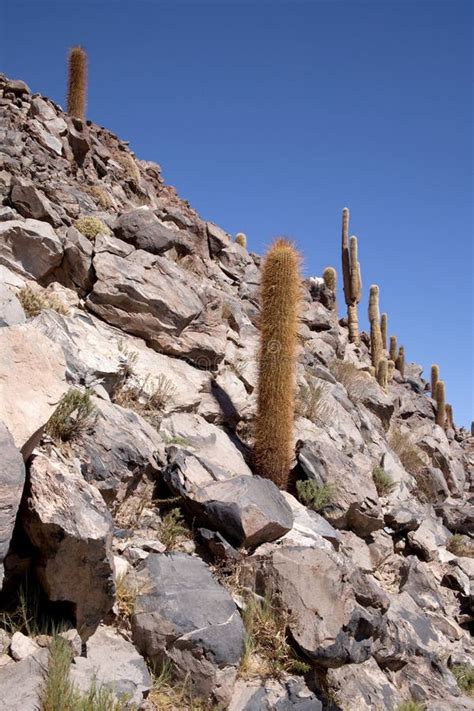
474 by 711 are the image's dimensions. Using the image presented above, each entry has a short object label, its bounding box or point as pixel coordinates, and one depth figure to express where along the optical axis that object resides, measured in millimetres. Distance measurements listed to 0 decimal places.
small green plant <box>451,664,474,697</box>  5875
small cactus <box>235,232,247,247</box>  20062
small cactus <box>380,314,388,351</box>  23781
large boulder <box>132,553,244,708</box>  3648
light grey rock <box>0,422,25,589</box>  2855
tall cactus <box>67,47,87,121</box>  15133
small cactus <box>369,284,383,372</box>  19719
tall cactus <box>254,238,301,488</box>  6902
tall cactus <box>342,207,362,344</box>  19547
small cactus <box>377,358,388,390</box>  18234
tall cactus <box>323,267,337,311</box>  21000
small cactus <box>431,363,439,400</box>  25180
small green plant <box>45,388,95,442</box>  4438
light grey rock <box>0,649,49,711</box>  2787
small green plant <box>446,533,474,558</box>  9570
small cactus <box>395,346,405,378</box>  25750
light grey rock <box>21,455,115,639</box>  3340
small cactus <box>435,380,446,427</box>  22922
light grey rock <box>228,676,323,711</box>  3760
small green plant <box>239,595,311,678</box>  4062
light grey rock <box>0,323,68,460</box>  3289
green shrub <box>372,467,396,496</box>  8820
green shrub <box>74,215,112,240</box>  8586
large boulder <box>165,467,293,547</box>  4965
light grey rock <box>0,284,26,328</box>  4625
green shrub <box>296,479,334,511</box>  6645
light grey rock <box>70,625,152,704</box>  3166
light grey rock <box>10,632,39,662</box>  3088
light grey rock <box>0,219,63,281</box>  7203
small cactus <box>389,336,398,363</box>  25438
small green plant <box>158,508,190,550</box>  4730
